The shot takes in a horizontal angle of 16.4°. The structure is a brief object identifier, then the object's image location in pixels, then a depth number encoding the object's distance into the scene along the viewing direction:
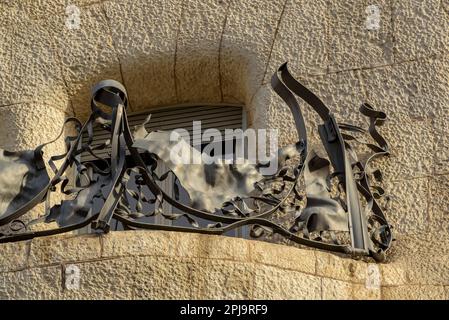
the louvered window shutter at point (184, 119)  11.41
